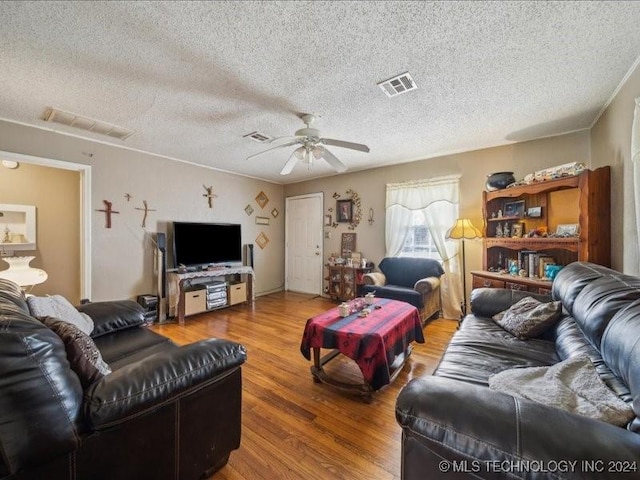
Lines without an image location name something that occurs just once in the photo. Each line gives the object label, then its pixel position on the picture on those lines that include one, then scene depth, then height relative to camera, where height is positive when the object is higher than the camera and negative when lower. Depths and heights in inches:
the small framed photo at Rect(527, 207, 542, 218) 127.6 +12.2
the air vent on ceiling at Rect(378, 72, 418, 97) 80.2 +47.4
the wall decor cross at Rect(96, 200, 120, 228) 138.6 +15.2
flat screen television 159.2 -2.5
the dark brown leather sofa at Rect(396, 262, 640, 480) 27.3 -21.4
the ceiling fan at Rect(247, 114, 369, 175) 98.0 +34.7
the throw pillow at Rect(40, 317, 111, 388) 40.6 -17.7
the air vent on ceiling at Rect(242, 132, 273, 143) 124.0 +48.0
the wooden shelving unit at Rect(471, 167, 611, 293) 101.2 +6.8
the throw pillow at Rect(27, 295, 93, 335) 58.1 -15.8
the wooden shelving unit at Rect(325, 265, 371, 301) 183.2 -29.1
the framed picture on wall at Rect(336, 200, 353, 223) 198.1 +20.9
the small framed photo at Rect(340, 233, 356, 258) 197.0 -3.8
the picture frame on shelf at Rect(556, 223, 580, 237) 112.6 +3.3
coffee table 76.6 -31.2
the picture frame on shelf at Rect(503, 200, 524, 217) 132.1 +14.4
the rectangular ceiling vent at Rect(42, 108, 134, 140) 104.1 +48.6
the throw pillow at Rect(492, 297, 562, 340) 73.5 -22.6
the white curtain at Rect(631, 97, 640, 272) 67.9 +21.5
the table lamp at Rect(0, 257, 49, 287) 88.4 -10.8
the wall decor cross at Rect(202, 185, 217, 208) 181.9 +30.1
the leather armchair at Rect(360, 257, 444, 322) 137.4 -24.4
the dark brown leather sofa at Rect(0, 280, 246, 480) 31.7 -24.0
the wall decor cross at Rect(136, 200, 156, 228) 153.2 +16.2
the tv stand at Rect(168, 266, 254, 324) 149.9 -24.6
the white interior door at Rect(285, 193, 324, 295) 216.5 -3.2
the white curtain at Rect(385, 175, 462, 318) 154.1 +13.2
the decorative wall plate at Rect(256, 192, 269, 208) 216.7 +32.5
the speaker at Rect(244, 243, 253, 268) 199.5 -11.4
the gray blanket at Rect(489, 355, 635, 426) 34.6 -22.4
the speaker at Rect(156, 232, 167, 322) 150.2 -18.6
